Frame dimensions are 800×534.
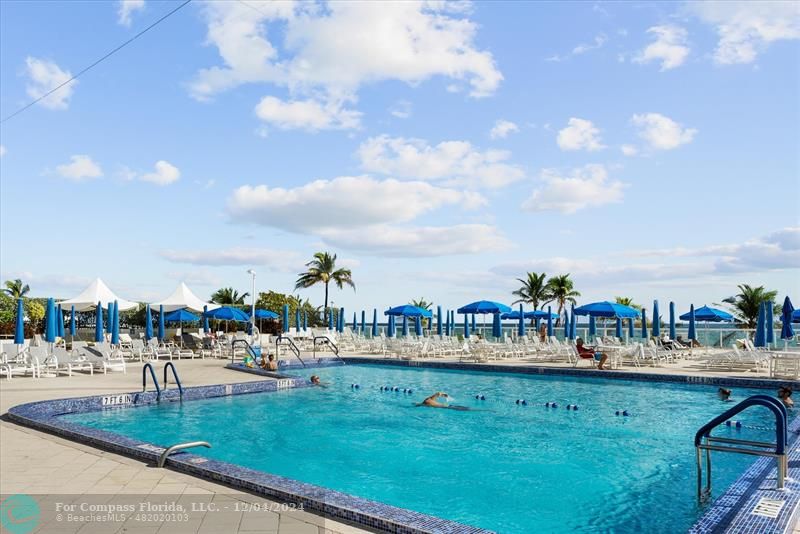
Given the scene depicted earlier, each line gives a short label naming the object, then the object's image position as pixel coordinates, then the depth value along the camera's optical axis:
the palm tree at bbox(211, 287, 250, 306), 46.20
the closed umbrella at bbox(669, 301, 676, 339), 21.02
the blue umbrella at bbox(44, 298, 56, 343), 14.02
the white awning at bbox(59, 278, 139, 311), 20.09
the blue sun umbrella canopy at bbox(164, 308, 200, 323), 23.83
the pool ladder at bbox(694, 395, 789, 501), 4.52
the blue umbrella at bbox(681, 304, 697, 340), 20.17
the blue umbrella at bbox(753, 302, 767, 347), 15.90
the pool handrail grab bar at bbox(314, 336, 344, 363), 20.72
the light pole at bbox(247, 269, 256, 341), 21.91
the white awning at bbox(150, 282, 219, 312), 21.83
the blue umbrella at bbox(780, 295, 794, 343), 15.60
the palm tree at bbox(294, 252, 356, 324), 43.91
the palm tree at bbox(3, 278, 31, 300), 45.71
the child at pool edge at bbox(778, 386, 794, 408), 9.34
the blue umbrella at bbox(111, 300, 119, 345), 16.55
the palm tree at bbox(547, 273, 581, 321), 42.81
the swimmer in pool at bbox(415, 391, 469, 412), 11.26
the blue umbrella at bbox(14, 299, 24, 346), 13.89
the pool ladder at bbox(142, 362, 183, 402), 10.23
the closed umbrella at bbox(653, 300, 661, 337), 20.55
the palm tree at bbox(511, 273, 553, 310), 43.34
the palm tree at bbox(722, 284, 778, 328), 30.70
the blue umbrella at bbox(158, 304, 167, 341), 19.66
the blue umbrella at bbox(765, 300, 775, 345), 16.17
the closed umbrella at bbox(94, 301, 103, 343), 18.76
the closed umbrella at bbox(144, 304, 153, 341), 18.84
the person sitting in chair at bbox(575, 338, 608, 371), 15.67
